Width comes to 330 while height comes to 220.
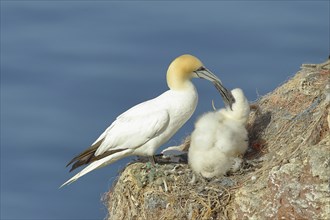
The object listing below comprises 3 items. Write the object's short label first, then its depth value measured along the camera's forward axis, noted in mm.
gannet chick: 18750
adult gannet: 19859
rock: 16578
